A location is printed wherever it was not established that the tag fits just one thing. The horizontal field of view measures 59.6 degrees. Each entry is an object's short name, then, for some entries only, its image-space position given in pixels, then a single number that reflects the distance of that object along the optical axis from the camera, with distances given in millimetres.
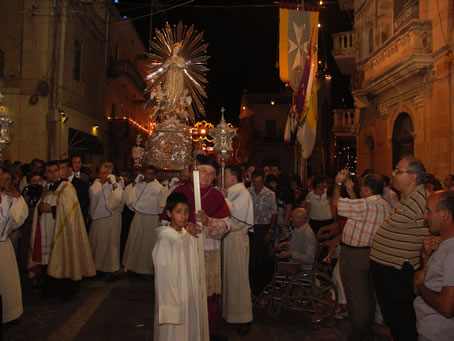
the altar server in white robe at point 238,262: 4652
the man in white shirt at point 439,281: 2309
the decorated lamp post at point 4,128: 4293
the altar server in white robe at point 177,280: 3094
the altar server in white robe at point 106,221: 6957
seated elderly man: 5387
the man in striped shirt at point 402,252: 3211
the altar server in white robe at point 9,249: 4355
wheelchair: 5070
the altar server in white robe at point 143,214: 7199
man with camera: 3887
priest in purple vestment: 4043
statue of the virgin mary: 9680
